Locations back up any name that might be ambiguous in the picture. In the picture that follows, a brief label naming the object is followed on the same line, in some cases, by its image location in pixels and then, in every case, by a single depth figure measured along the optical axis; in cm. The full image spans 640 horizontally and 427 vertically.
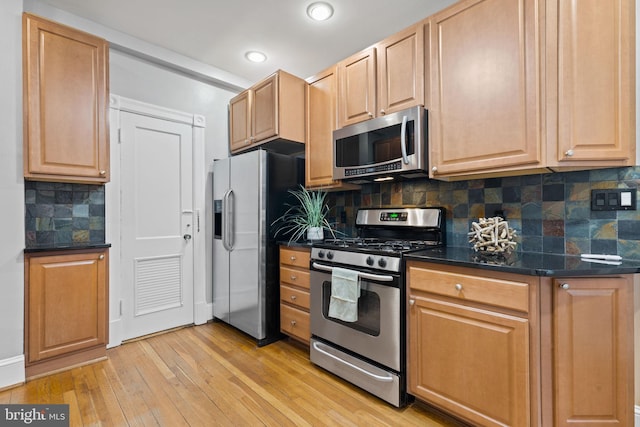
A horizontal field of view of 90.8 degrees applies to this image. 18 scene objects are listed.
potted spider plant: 275
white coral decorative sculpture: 175
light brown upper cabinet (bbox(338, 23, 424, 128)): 208
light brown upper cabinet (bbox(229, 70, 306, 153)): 278
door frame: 271
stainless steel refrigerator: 271
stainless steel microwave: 204
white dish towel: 199
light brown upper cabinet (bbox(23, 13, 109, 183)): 213
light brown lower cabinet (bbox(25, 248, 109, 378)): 215
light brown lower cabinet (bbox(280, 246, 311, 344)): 252
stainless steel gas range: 183
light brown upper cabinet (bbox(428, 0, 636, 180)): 151
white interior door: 283
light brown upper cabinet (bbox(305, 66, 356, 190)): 265
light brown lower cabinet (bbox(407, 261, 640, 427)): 136
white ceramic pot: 272
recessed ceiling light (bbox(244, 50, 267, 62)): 305
